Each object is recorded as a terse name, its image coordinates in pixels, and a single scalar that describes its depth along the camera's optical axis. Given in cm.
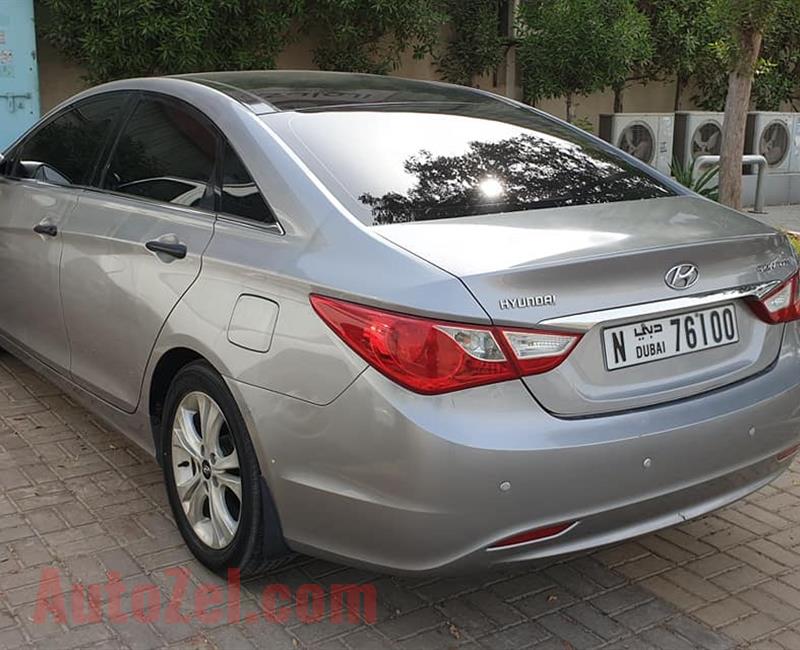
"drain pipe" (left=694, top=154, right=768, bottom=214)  984
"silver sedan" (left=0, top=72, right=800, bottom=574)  235
